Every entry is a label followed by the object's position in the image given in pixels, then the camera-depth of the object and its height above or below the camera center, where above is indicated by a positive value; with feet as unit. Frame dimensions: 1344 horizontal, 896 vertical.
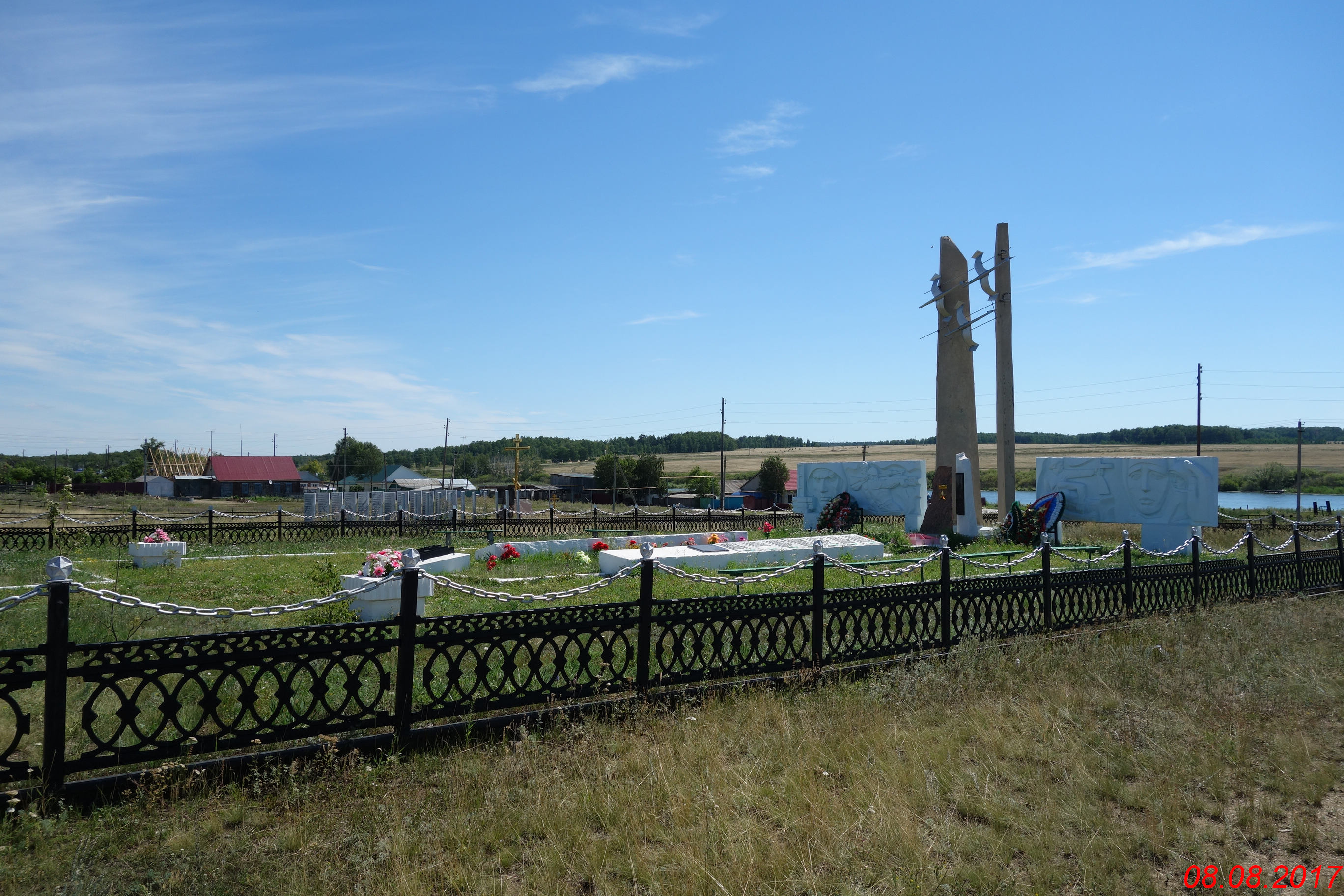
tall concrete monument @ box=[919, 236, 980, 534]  72.90 +9.19
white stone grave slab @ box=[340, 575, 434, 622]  31.09 -5.45
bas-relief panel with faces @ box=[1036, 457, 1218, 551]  55.72 -1.40
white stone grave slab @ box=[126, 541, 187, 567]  49.16 -5.70
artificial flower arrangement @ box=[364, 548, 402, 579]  33.01 -4.17
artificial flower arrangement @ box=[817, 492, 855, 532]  76.07 -4.30
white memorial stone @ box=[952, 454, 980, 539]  66.74 -2.54
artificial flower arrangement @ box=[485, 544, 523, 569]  51.49 -5.82
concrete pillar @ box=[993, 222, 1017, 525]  68.33 +6.86
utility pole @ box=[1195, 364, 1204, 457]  128.61 +11.22
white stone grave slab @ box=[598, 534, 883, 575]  46.06 -5.25
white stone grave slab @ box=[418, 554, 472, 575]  46.96 -5.90
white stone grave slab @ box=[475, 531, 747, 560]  54.03 -5.59
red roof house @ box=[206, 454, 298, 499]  220.02 -3.62
